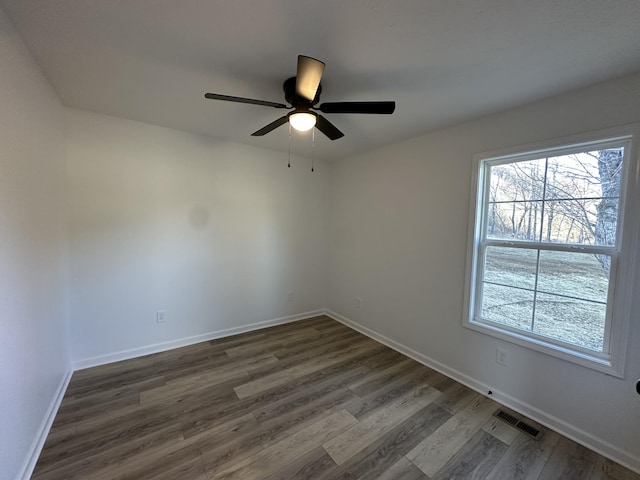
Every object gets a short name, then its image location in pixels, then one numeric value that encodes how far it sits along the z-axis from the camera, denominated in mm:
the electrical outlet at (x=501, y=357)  2096
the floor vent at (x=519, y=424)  1791
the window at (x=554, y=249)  1668
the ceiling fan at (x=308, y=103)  1294
